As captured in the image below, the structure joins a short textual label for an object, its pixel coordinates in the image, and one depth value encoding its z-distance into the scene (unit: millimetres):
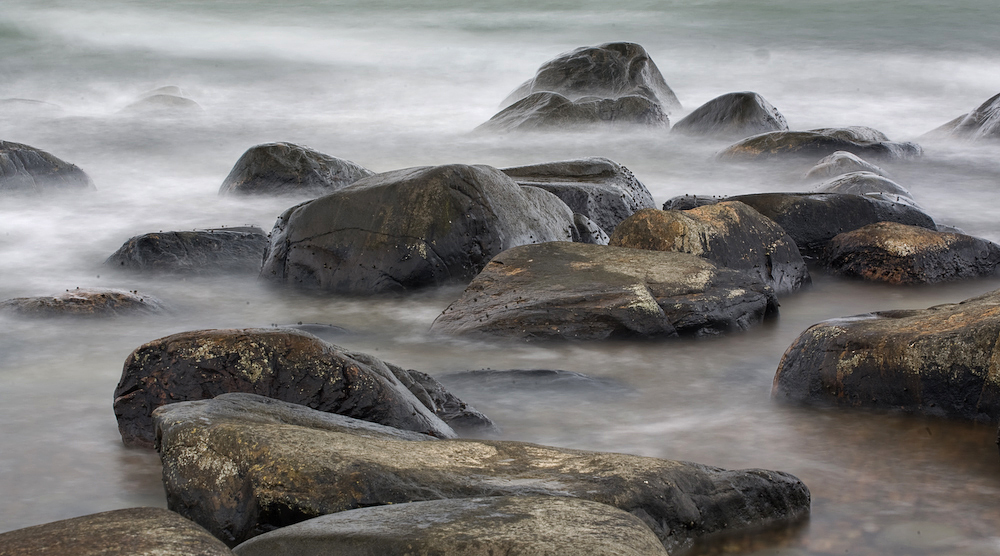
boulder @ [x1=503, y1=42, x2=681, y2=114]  17062
